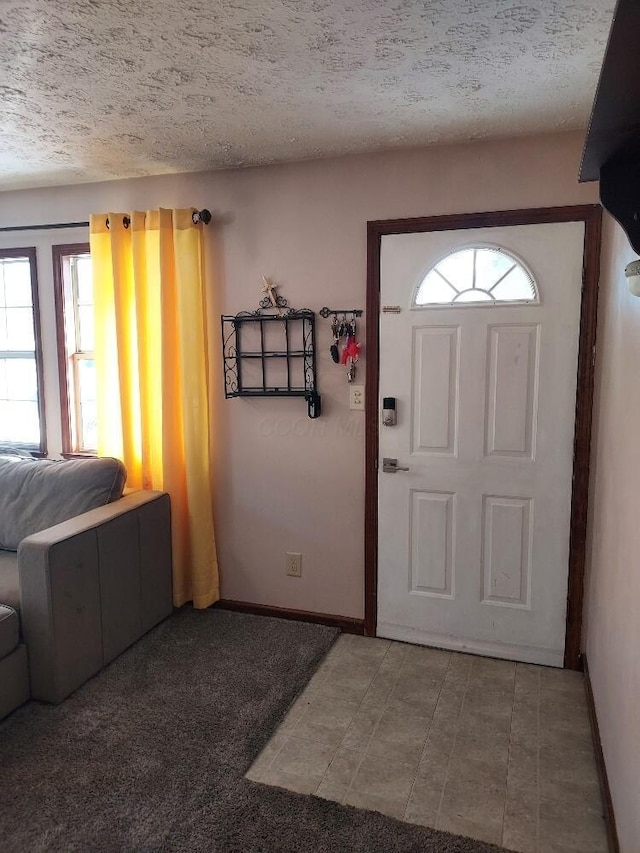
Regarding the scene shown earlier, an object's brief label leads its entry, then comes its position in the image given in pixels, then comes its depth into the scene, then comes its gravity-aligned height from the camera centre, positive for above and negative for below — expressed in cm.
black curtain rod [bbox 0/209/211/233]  298 +82
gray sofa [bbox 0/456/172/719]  236 -88
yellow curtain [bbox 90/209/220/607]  304 +2
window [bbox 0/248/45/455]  356 +9
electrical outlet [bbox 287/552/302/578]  312 -102
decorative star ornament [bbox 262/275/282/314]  298 +39
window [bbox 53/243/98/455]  347 +13
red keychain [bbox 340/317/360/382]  283 +8
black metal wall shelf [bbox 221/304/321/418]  296 +8
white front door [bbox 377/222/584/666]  259 -29
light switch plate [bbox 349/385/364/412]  290 -14
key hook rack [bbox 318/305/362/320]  286 +28
